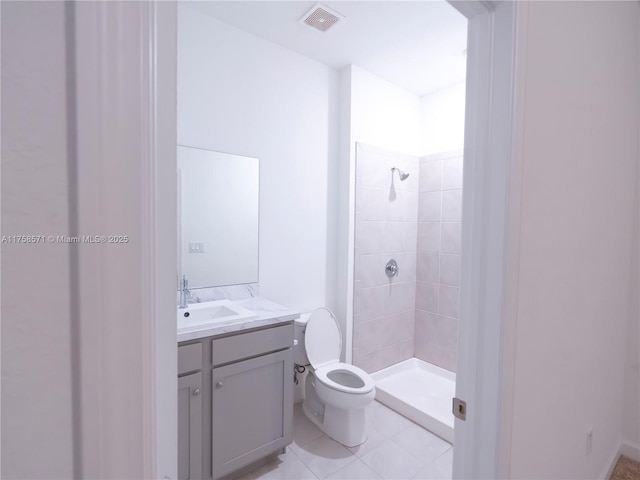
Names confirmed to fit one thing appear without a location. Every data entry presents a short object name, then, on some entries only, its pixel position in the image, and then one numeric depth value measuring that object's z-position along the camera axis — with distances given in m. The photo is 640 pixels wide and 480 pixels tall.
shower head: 2.83
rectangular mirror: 1.95
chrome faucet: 1.90
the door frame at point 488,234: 0.81
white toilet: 1.97
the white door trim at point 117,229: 0.30
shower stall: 2.61
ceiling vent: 1.86
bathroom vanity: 1.49
